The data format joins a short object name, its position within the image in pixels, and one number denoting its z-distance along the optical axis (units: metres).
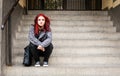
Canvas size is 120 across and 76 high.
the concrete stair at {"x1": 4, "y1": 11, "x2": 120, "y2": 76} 4.59
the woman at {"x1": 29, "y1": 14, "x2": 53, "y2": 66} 4.67
